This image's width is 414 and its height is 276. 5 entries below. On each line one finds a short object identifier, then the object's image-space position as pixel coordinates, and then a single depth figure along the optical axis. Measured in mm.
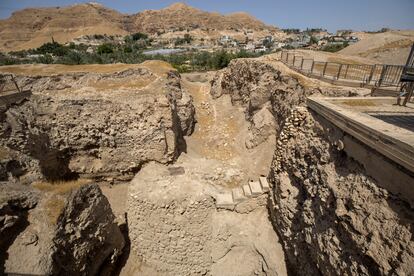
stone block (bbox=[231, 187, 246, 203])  8047
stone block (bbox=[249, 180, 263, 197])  8284
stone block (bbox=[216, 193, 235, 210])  7922
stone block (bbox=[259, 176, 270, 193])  8367
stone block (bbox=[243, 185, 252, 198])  8266
